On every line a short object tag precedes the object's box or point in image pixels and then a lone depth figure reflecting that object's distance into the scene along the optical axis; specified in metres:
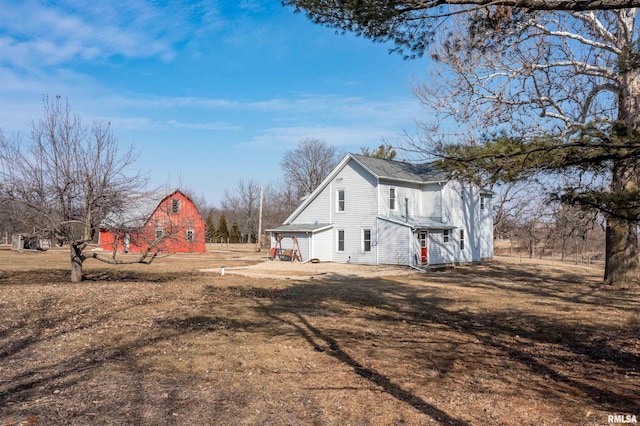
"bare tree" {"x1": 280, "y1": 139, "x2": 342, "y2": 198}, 54.62
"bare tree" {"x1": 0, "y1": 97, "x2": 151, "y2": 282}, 13.29
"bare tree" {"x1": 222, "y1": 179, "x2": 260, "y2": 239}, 67.50
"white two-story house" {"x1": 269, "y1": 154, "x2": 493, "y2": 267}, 27.22
